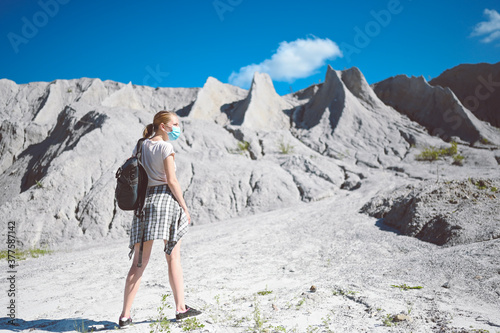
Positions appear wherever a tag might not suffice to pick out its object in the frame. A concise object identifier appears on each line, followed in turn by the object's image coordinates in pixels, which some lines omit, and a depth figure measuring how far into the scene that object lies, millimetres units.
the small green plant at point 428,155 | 14064
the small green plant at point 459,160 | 13405
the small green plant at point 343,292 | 3187
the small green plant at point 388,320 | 2503
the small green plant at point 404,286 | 3324
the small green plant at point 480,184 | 6594
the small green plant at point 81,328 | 2463
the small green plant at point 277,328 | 2462
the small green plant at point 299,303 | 2931
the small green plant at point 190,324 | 2488
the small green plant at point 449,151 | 14211
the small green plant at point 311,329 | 2453
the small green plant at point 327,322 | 2459
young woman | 2539
